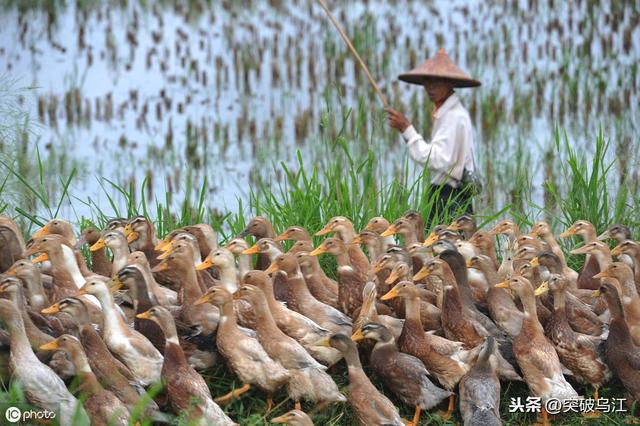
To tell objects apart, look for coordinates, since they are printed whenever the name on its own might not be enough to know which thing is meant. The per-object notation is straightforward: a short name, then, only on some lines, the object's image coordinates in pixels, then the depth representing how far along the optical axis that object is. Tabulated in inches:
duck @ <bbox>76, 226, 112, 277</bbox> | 516.4
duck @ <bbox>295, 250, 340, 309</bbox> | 496.7
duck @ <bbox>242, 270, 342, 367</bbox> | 439.2
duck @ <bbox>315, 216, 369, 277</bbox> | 513.7
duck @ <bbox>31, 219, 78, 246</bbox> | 520.4
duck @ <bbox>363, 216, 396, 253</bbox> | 547.5
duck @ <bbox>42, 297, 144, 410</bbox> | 390.0
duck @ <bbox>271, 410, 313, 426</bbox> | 386.6
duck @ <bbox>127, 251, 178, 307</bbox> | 459.5
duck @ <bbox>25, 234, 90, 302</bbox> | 466.3
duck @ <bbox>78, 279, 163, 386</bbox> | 409.7
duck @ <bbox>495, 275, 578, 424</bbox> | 423.8
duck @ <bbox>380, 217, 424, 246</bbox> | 539.8
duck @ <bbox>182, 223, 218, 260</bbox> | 521.0
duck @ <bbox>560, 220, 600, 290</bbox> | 523.8
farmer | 676.7
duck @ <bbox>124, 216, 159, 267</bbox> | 517.7
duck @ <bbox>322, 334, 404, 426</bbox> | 400.8
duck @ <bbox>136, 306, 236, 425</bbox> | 383.9
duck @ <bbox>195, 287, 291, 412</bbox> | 414.0
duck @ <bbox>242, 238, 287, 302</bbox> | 500.7
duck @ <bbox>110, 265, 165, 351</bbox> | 428.1
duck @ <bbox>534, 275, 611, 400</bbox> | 438.9
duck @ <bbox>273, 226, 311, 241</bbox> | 524.4
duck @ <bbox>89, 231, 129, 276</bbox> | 495.8
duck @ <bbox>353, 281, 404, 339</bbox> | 445.7
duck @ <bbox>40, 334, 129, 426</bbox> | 372.2
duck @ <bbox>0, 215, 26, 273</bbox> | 485.7
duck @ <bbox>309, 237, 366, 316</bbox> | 482.9
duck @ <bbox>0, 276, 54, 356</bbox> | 409.1
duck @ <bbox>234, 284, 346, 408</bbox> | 413.4
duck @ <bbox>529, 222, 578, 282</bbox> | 537.6
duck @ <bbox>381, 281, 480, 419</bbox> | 426.9
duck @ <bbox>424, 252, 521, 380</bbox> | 445.7
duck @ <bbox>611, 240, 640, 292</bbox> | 509.4
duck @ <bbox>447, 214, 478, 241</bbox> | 561.6
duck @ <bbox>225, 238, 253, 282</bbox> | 499.2
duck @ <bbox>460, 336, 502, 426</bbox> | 403.2
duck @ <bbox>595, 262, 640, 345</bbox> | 463.5
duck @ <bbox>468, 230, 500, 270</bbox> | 527.8
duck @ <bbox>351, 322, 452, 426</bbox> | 422.0
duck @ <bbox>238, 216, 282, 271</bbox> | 538.9
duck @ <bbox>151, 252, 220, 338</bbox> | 442.3
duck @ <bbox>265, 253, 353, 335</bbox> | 462.0
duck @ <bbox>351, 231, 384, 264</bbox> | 517.0
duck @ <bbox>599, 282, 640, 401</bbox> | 426.0
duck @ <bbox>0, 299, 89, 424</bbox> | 372.2
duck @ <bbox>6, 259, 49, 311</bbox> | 444.1
